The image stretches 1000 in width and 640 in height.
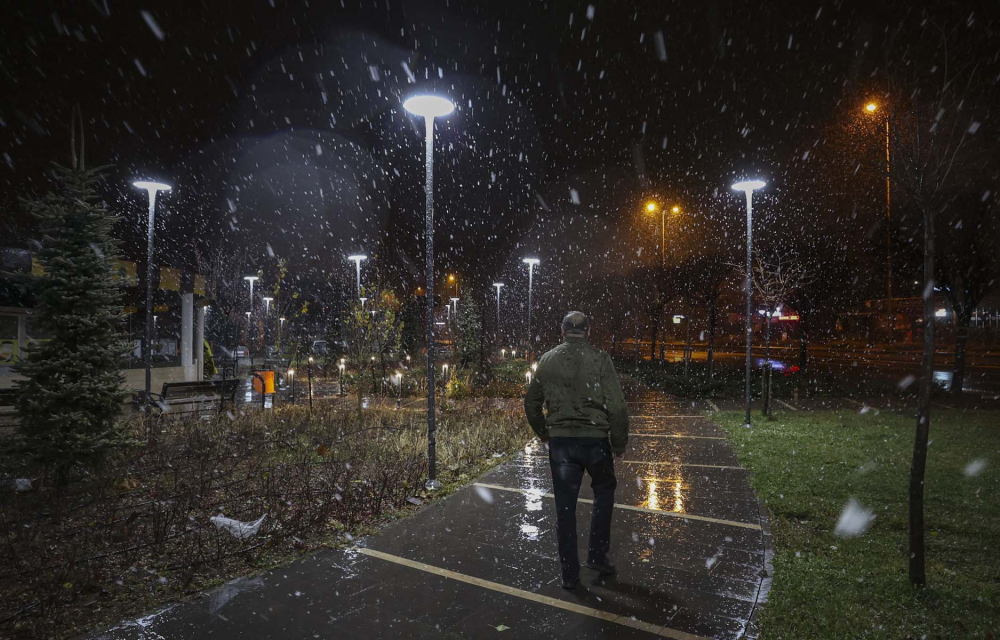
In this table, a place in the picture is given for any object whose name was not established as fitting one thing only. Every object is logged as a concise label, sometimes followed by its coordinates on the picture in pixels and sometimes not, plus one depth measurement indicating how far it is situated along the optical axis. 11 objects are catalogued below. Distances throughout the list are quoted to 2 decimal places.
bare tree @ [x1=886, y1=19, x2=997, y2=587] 4.32
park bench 13.21
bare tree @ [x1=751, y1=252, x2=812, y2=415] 16.19
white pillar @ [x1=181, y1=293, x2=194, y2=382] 22.00
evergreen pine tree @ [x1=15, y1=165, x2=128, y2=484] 7.36
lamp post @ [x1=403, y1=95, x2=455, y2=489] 7.72
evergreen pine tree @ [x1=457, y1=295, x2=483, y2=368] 26.47
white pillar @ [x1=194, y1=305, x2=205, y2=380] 21.71
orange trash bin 16.23
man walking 4.44
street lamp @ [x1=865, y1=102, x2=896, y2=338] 17.39
